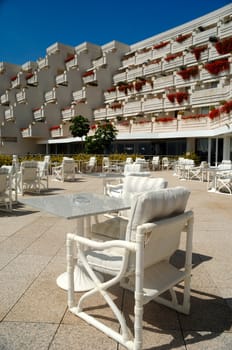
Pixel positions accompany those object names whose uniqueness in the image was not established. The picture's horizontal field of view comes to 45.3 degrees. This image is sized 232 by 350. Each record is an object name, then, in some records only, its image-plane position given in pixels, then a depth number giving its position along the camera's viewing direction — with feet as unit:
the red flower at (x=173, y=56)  92.94
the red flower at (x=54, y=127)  109.51
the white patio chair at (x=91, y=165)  52.90
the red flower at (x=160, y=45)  100.76
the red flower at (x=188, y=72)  82.60
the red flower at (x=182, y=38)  93.39
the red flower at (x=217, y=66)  75.06
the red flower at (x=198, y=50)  84.93
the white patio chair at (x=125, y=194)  10.21
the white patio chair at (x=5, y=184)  19.17
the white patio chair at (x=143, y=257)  5.98
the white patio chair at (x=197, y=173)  41.93
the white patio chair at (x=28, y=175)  26.95
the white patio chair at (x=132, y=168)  24.27
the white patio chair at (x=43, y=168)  31.13
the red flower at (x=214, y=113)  58.59
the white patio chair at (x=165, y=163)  65.72
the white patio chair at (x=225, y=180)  29.37
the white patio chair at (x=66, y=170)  39.27
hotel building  74.90
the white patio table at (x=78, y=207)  8.00
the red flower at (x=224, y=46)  78.18
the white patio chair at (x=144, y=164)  51.58
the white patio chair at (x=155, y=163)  63.00
